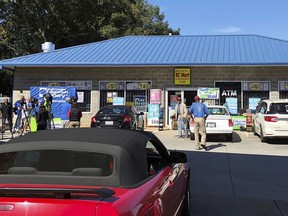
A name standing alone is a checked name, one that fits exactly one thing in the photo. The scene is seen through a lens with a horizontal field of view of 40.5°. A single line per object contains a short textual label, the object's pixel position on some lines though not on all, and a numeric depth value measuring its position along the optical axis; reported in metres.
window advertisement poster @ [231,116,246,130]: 19.81
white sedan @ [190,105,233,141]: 14.84
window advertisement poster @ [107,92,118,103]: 22.22
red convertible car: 2.57
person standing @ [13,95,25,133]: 17.94
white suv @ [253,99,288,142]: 14.13
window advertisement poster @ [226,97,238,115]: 21.12
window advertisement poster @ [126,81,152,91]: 21.86
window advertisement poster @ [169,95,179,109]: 21.61
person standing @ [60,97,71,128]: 14.81
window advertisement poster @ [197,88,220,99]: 21.08
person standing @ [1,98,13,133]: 18.16
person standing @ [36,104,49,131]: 13.36
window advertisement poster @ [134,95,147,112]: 21.95
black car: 15.48
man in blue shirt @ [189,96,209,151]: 12.70
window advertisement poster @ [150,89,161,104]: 21.58
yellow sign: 21.39
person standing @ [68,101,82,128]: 13.77
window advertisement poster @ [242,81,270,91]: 20.91
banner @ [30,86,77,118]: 21.66
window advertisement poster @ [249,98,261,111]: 21.02
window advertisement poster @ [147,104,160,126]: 21.25
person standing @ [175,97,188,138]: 15.70
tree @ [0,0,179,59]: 36.81
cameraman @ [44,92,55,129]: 16.95
